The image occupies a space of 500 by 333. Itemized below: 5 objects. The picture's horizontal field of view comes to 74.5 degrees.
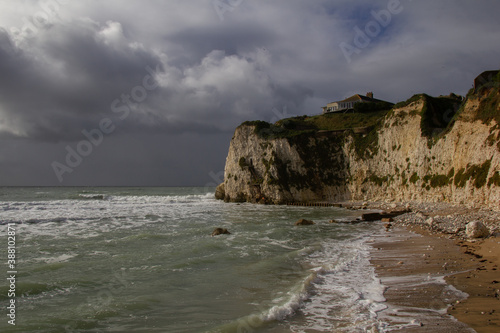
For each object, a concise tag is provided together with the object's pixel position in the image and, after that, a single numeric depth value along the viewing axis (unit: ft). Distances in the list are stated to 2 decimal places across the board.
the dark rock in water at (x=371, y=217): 85.40
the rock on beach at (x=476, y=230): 47.57
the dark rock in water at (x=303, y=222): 77.84
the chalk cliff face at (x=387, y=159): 89.98
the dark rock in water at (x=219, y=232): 63.37
